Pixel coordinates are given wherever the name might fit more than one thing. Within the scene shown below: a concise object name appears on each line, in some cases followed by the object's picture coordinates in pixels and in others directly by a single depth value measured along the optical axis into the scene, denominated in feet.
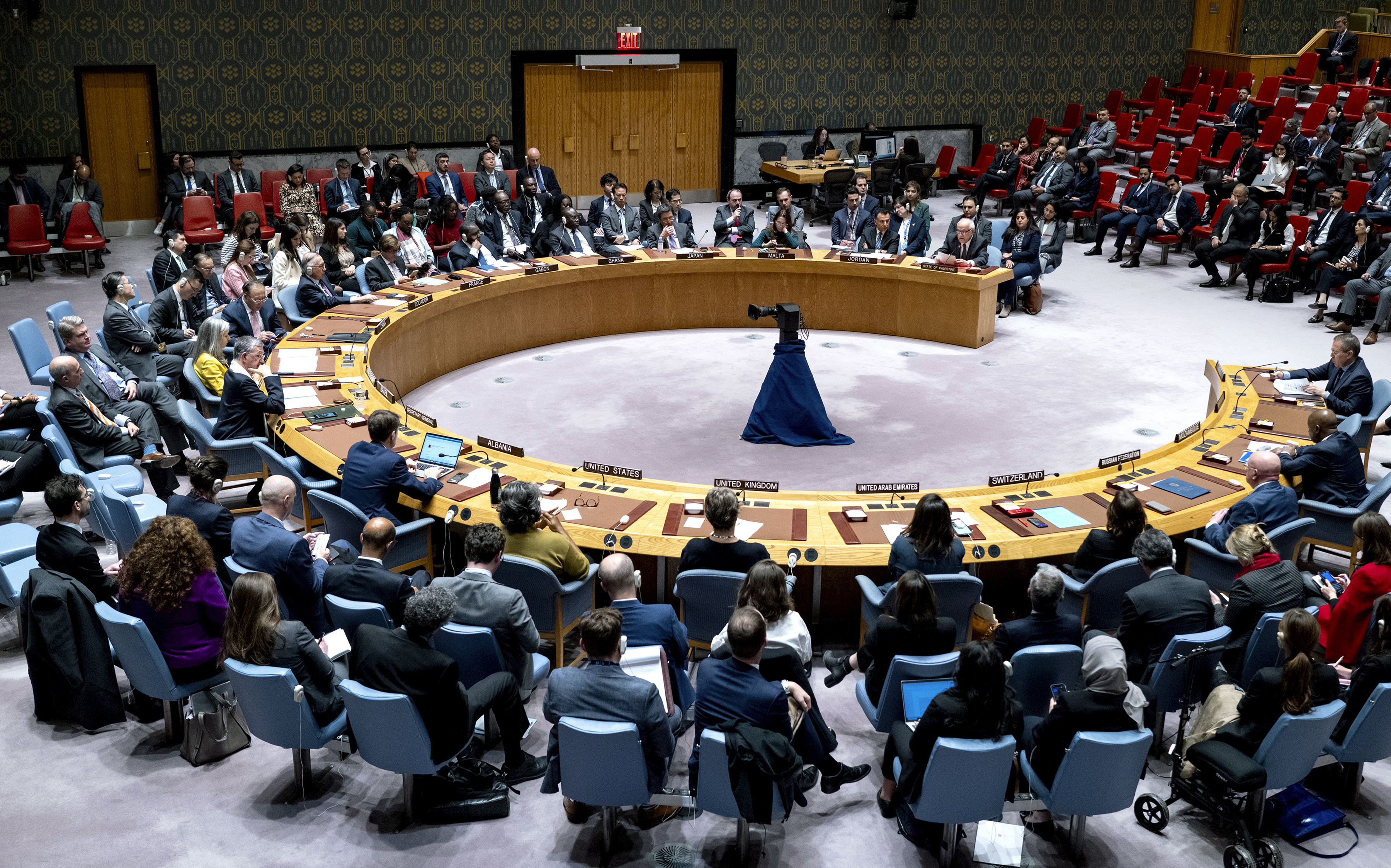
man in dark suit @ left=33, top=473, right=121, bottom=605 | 17.60
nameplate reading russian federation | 23.12
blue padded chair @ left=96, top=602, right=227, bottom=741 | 16.19
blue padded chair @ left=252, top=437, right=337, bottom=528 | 22.58
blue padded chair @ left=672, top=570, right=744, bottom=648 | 18.17
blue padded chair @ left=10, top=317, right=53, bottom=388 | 28.02
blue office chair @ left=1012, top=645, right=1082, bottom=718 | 15.69
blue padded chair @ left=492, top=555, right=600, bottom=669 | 18.43
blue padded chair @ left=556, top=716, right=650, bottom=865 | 14.17
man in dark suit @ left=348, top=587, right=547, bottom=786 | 14.85
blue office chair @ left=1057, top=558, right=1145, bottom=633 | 18.92
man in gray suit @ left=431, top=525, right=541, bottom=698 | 16.60
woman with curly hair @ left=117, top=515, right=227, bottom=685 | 16.44
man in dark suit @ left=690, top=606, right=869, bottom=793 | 14.38
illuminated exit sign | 58.54
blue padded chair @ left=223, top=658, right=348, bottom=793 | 15.21
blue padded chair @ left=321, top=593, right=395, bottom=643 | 16.66
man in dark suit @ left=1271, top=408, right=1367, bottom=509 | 22.68
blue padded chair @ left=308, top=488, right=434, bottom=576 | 20.68
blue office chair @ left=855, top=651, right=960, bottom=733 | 15.66
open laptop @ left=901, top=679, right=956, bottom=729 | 15.57
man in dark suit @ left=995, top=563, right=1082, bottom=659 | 16.10
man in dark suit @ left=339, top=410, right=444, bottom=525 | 21.27
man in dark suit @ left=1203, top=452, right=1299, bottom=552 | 20.48
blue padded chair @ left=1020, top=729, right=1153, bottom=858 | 14.23
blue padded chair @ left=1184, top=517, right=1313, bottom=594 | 19.93
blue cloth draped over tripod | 30.17
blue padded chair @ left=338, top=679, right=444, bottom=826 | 14.69
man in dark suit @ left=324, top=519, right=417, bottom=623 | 17.03
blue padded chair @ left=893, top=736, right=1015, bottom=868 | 13.99
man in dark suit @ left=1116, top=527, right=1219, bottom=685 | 16.98
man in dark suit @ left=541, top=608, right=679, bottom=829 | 14.44
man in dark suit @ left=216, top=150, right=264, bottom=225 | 50.01
